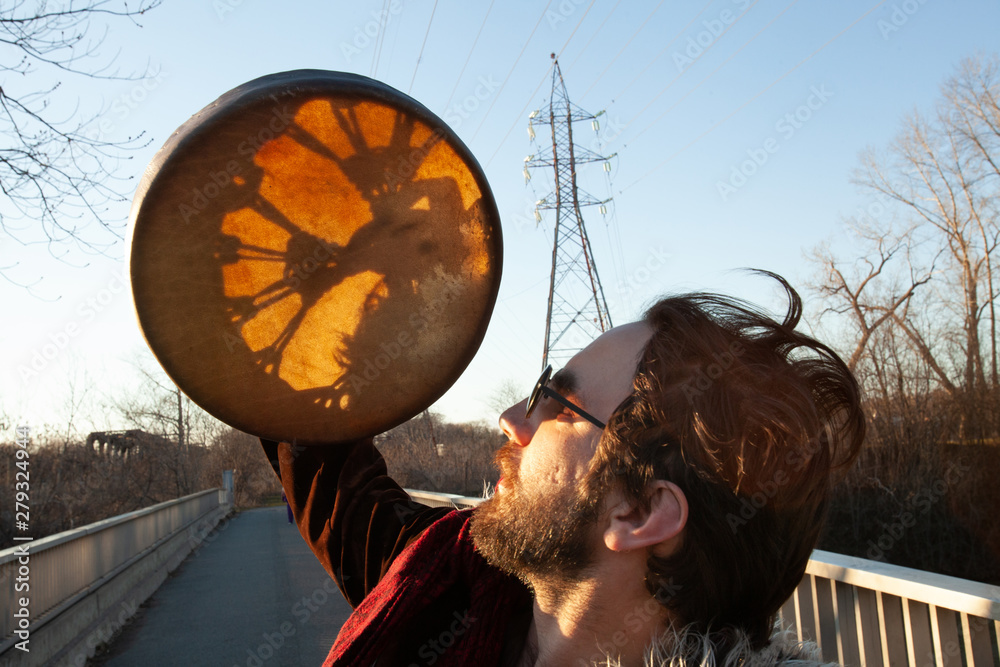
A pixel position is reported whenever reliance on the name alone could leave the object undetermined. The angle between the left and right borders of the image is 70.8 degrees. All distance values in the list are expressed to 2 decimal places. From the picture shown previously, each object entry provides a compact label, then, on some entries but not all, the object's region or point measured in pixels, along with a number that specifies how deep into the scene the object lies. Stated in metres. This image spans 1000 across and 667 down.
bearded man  1.75
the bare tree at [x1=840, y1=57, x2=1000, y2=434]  16.33
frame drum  1.65
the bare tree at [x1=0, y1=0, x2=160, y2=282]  5.37
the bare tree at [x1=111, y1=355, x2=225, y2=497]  24.75
